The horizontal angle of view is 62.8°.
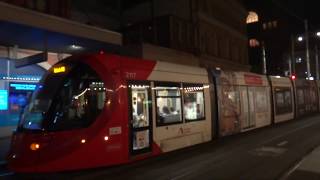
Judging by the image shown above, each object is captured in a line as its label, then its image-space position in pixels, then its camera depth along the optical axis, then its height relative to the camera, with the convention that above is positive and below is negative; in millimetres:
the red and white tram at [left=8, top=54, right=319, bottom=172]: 6050 -287
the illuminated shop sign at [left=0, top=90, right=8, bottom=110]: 10907 +324
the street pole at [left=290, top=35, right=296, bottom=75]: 26116 +4679
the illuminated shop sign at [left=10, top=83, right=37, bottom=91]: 11275 +886
